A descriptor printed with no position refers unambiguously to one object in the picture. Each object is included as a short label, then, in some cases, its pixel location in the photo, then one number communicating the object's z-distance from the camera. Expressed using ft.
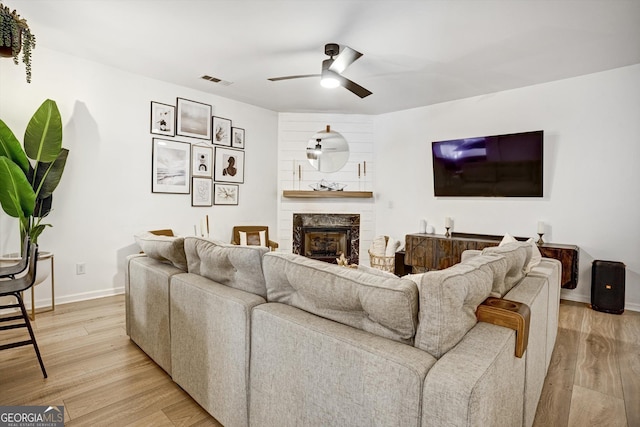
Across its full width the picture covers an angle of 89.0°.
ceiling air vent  13.19
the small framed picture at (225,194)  15.71
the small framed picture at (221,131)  15.49
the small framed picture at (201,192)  14.80
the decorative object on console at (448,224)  15.08
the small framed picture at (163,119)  13.37
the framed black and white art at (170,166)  13.50
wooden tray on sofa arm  3.79
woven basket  16.21
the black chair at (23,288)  6.55
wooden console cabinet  11.82
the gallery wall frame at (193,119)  14.19
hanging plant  7.39
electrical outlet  11.57
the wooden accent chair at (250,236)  15.97
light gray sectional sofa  3.08
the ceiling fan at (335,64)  9.67
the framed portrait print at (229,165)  15.71
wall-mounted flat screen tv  13.42
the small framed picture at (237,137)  16.24
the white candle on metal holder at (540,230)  13.04
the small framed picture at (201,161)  14.70
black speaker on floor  11.12
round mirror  18.26
